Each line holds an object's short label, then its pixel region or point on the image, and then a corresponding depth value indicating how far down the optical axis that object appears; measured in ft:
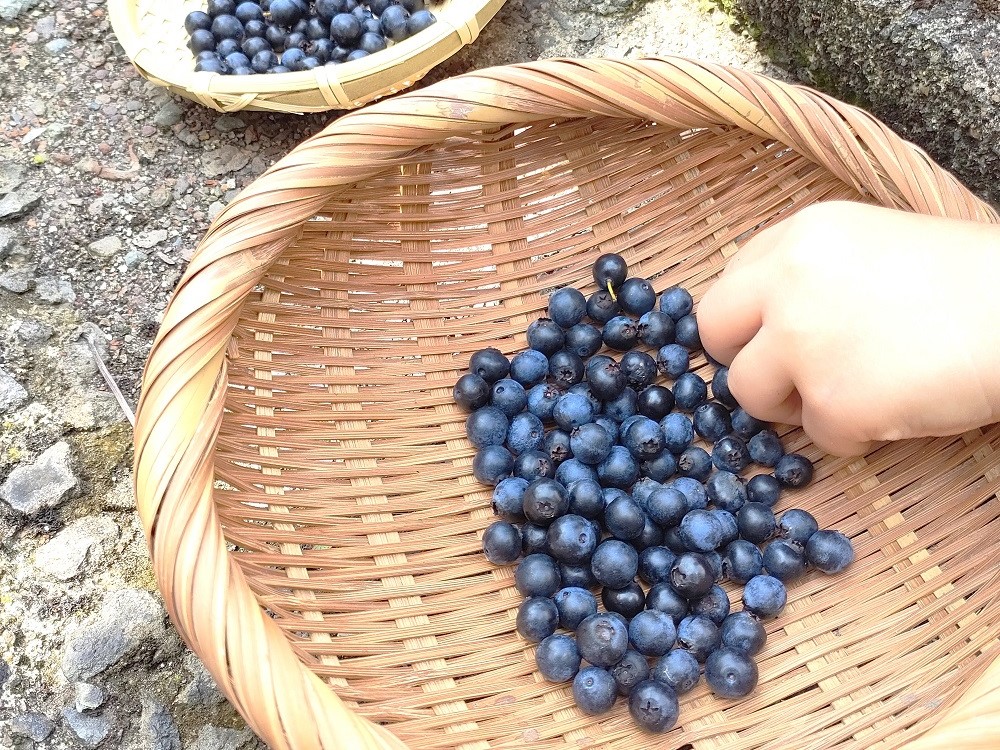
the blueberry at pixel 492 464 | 0.85
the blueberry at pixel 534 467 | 0.84
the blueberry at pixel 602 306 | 0.91
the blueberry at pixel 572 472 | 0.83
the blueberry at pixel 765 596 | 0.76
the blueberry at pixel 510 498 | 0.81
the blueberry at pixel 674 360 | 0.89
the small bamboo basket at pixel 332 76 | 1.08
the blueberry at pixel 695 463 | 0.84
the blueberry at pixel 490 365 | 0.88
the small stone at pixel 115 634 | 0.82
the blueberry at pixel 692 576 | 0.75
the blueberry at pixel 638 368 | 0.87
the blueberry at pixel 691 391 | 0.87
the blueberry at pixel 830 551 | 0.78
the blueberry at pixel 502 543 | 0.80
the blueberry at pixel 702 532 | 0.78
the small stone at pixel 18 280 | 1.02
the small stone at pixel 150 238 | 1.12
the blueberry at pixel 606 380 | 0.86
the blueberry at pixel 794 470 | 0.82
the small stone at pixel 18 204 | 1.08
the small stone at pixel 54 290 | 1.04
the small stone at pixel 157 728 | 0.80
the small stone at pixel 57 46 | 1.28
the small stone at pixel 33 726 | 0.78
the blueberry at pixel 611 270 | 0.90
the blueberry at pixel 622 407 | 0.88
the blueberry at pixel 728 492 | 0.82
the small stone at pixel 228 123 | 1.25
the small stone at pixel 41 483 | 0.87
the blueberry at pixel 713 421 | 0.86
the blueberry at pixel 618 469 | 0.83
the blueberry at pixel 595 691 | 0.72
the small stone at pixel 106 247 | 1.10
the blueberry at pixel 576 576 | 0.79
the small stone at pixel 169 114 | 1.24
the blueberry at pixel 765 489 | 0.82
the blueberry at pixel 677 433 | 0.85
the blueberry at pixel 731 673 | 0.72
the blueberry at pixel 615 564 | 0.77
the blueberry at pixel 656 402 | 0.86
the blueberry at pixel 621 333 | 0.89
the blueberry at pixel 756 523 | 0.79
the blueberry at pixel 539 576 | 0.78
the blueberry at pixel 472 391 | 0.87
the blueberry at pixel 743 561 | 0.78
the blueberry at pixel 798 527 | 0.80
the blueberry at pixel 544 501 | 0.77
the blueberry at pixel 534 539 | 0.80
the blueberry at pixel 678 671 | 0.73
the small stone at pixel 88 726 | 0.79
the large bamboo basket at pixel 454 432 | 0.69
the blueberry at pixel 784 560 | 0.78
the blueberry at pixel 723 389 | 0.86
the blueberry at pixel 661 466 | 0.84
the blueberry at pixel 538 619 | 0.76
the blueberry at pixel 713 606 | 0.77
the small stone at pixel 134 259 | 1.09
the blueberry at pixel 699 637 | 0.74
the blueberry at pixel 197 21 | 1.30
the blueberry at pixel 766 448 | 0.83
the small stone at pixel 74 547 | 0.86
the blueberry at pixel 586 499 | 0.79
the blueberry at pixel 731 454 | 0.84
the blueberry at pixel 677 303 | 0.90
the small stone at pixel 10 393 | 0.92
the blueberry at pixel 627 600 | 0.78
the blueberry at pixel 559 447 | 0.86
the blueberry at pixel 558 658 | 0.75
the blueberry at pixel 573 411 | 0.85
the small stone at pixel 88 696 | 0.80
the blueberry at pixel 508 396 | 0.87
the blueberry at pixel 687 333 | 0.88
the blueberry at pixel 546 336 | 0.89
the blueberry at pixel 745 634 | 0.74
